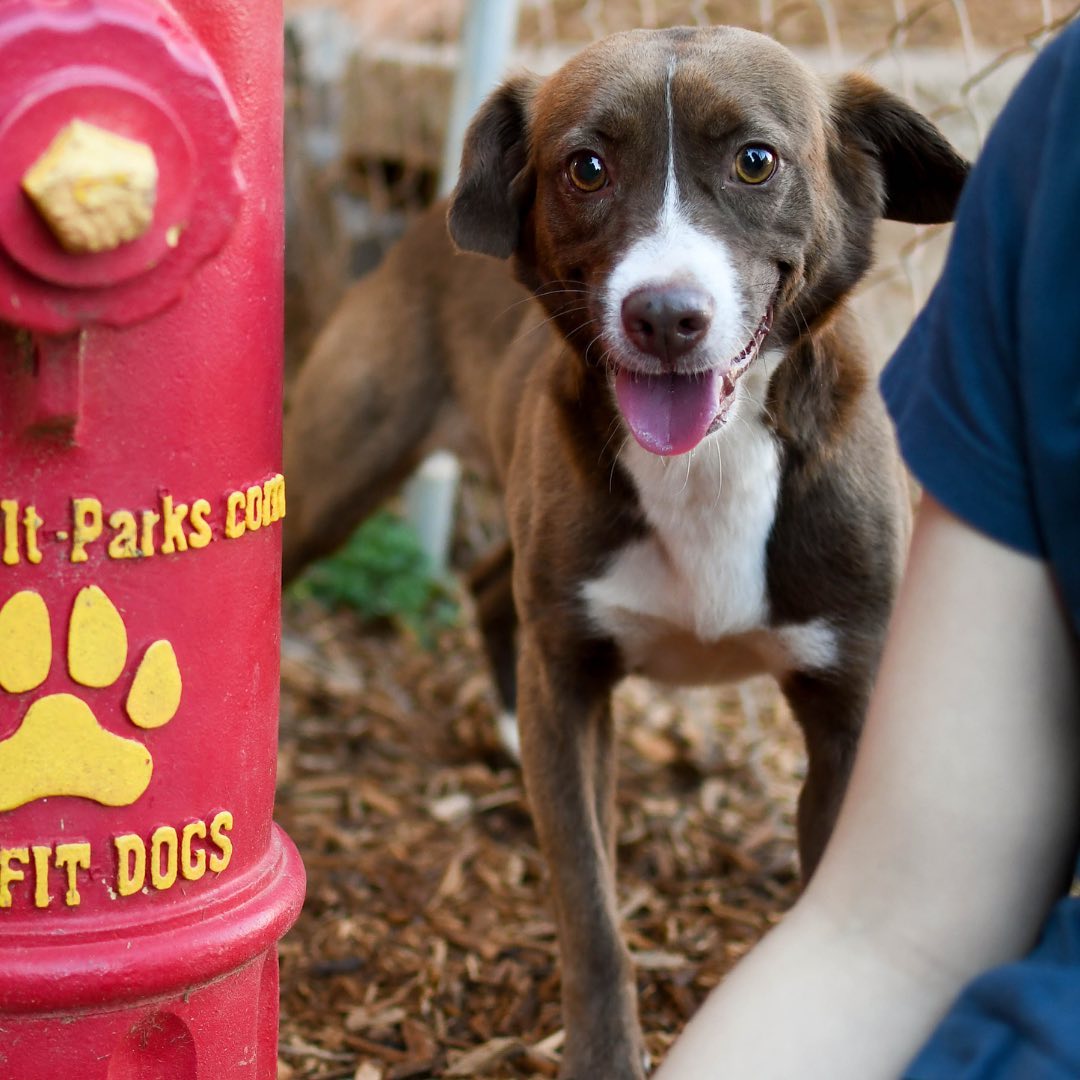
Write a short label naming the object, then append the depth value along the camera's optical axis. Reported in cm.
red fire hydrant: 126
